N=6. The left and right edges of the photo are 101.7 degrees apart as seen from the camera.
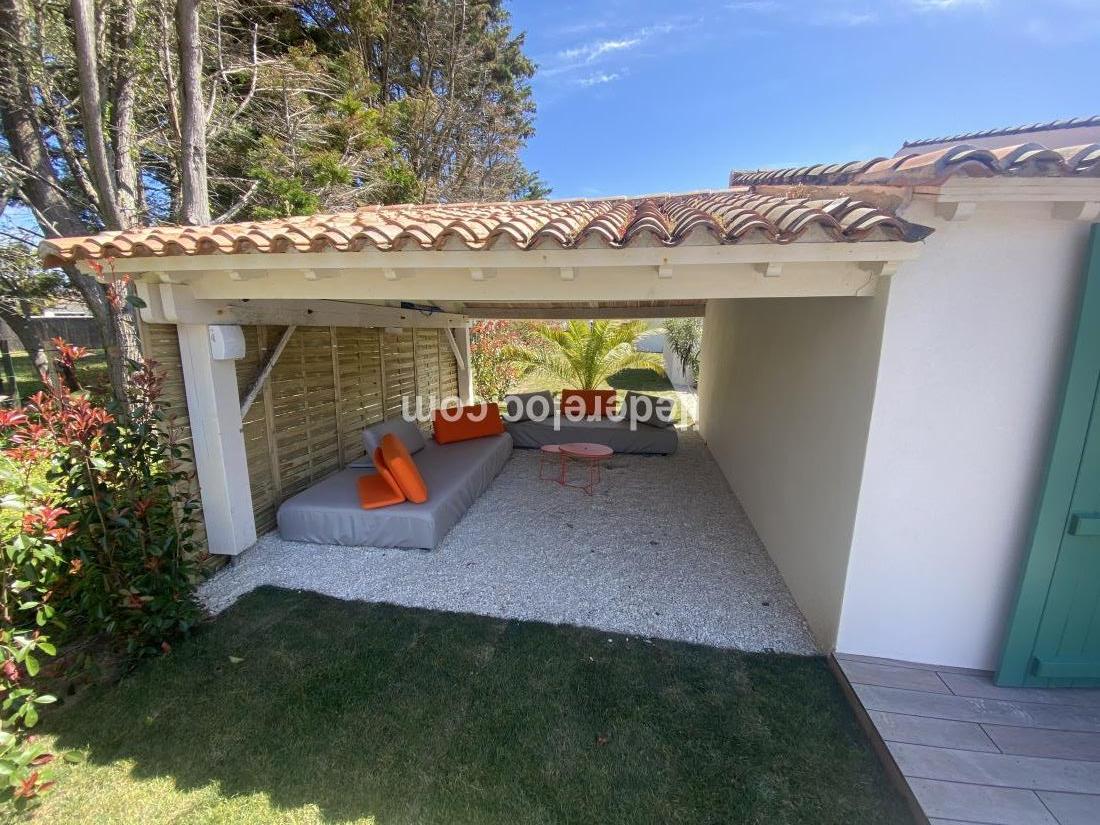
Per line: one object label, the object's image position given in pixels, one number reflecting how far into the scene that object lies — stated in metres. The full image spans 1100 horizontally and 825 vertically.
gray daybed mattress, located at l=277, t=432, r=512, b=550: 5.96
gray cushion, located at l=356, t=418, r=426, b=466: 7.16
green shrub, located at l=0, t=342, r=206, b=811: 2.82
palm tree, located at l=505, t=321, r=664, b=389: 13.18
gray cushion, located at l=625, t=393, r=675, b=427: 11.02
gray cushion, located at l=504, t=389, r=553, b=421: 11.64
